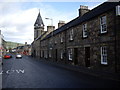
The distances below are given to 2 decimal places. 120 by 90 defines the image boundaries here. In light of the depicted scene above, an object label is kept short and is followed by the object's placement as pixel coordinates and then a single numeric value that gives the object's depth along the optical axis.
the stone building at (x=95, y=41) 12.81
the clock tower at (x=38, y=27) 71.99
